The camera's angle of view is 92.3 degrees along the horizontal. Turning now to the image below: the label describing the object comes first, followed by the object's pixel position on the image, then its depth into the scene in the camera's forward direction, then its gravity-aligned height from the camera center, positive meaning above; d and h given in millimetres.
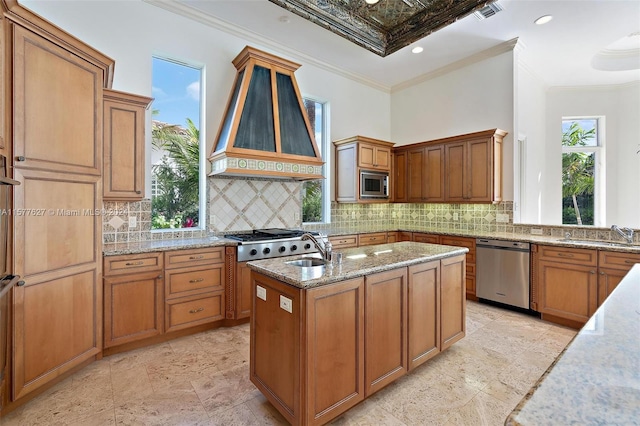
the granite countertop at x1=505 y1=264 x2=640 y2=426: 602 -389
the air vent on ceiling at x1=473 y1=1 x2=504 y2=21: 3452 +2346
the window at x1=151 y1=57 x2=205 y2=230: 3592 +785
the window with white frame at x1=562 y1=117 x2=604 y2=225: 5758 +822
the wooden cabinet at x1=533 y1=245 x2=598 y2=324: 3238 -749
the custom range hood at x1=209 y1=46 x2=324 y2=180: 3500 +1043
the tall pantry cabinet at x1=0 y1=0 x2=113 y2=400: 1976 +135
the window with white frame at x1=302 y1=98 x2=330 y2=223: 4961 +492
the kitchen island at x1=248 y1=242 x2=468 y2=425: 1694 -721
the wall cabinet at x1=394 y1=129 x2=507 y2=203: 4316 +691
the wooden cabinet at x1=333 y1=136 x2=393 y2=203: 4914 +846
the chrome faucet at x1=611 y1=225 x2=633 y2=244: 3344 -205
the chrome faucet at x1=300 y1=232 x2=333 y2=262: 2162 -269
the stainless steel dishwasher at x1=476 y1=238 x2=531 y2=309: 3703 -728
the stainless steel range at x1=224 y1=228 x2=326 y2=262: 3340 -363
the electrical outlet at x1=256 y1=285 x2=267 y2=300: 1959 -516
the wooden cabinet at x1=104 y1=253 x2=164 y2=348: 2652 -773
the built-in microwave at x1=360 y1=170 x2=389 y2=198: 4977 +486
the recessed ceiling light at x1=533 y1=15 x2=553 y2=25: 3695 +2375
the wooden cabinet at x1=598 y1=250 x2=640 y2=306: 3025 -539
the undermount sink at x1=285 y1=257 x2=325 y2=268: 2215 -358
